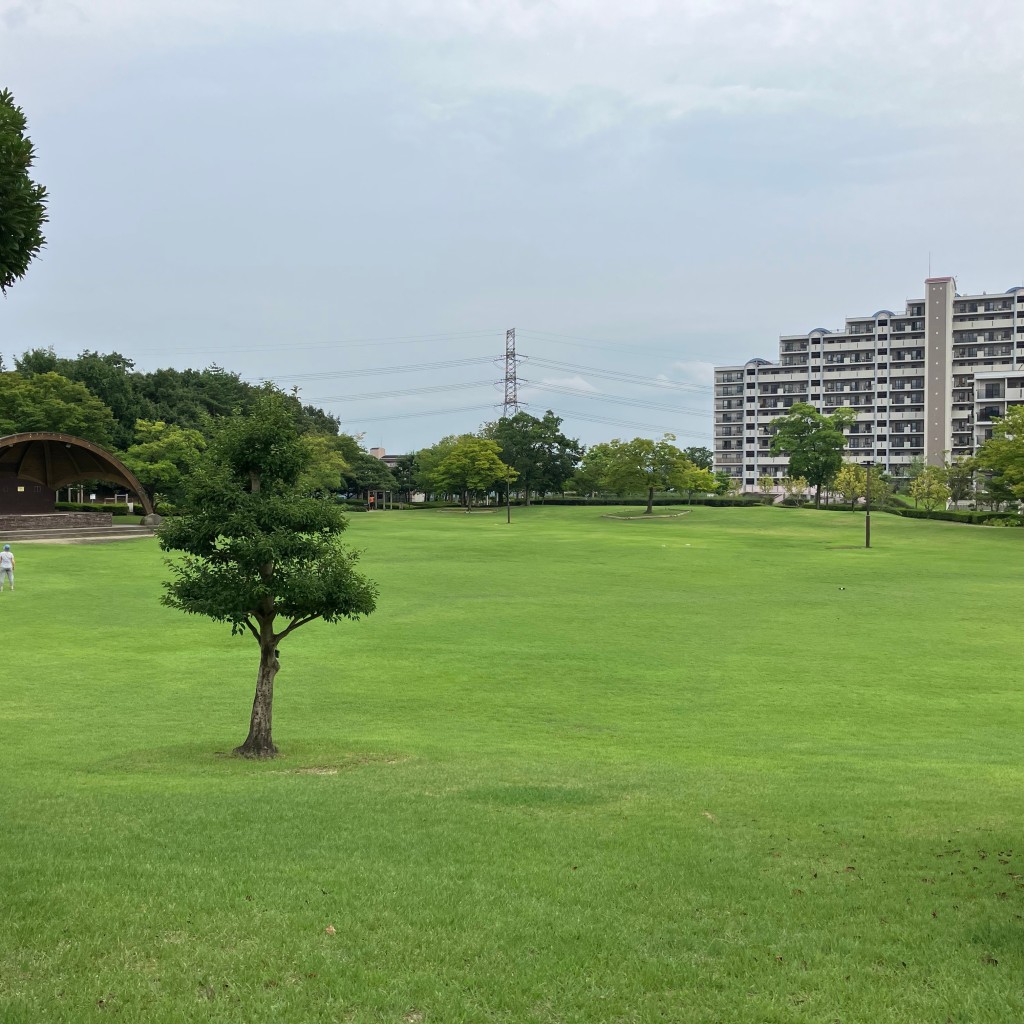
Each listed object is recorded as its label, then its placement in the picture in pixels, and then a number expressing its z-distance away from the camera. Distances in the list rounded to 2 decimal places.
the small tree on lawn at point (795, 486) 127.12
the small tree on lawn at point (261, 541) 14.33
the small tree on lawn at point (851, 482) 106.81
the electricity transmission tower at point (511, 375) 136.75
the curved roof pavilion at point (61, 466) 67.88
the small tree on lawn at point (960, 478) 96.00
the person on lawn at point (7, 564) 33.97
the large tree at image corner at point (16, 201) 6.80
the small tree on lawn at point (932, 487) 97.06
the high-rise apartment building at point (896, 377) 148.25
